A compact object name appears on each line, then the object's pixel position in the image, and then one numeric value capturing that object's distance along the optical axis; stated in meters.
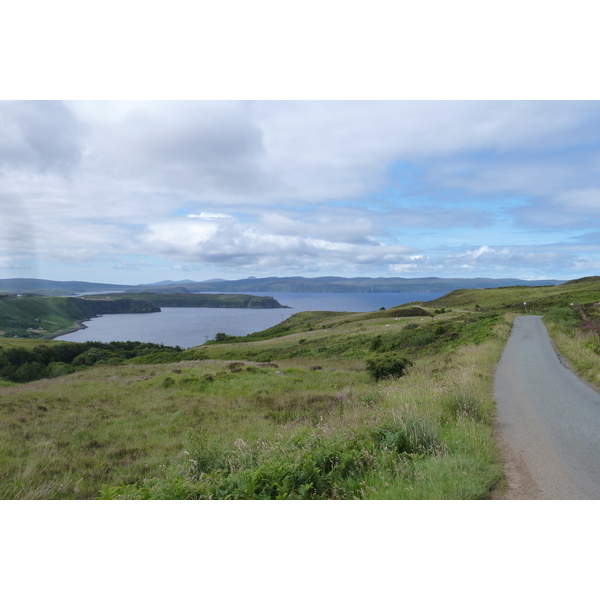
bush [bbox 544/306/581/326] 31.77
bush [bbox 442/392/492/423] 8.00
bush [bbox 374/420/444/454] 6.04
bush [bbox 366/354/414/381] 17.22
